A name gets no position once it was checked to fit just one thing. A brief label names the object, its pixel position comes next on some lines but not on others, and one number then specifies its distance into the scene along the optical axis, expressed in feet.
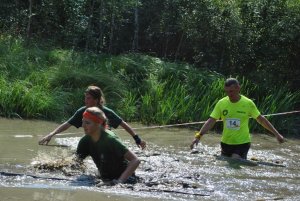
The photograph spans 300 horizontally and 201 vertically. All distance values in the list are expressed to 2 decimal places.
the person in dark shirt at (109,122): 37.84
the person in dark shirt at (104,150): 30.48
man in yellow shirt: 43.39
